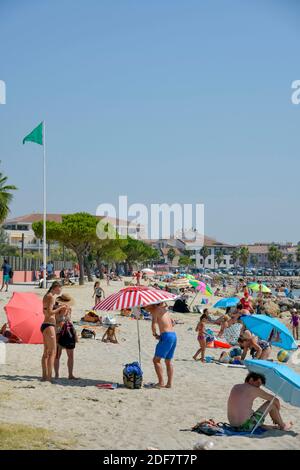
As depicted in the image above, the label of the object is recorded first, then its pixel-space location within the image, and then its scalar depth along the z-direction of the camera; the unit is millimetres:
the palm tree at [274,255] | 147000
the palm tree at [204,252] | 162500
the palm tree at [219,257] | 170500
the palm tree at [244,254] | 150738
